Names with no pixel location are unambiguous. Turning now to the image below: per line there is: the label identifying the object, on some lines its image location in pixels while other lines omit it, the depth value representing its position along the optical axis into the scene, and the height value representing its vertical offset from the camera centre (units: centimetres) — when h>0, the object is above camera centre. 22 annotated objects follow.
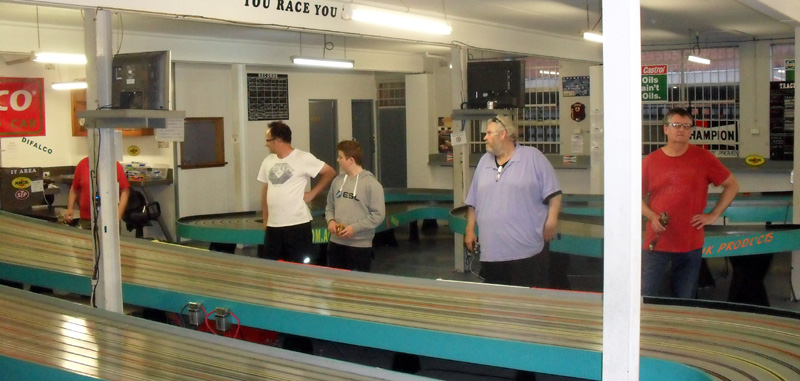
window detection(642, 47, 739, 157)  1220 +90
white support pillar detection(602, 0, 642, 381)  197 +0
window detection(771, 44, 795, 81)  1186 +141
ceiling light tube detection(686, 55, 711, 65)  1112 +133
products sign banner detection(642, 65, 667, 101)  1258 +115
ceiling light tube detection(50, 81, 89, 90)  959 +98
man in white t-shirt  587 -23
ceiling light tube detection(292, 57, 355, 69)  995 +125
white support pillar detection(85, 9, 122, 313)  437 -17
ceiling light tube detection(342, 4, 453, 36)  582 +106
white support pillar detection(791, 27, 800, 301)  662 -40
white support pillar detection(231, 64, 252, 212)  1122 +47
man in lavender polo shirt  442 -26
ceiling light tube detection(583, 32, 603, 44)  850 +128
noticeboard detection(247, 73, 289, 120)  1212 +103
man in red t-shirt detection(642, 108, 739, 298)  452 -25
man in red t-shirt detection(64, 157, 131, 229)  698 -16
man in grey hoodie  572 -35
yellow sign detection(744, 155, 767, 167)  1188 -5
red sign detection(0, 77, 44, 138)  1061 +81
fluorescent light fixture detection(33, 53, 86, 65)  810 +109
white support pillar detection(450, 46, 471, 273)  862 +9
